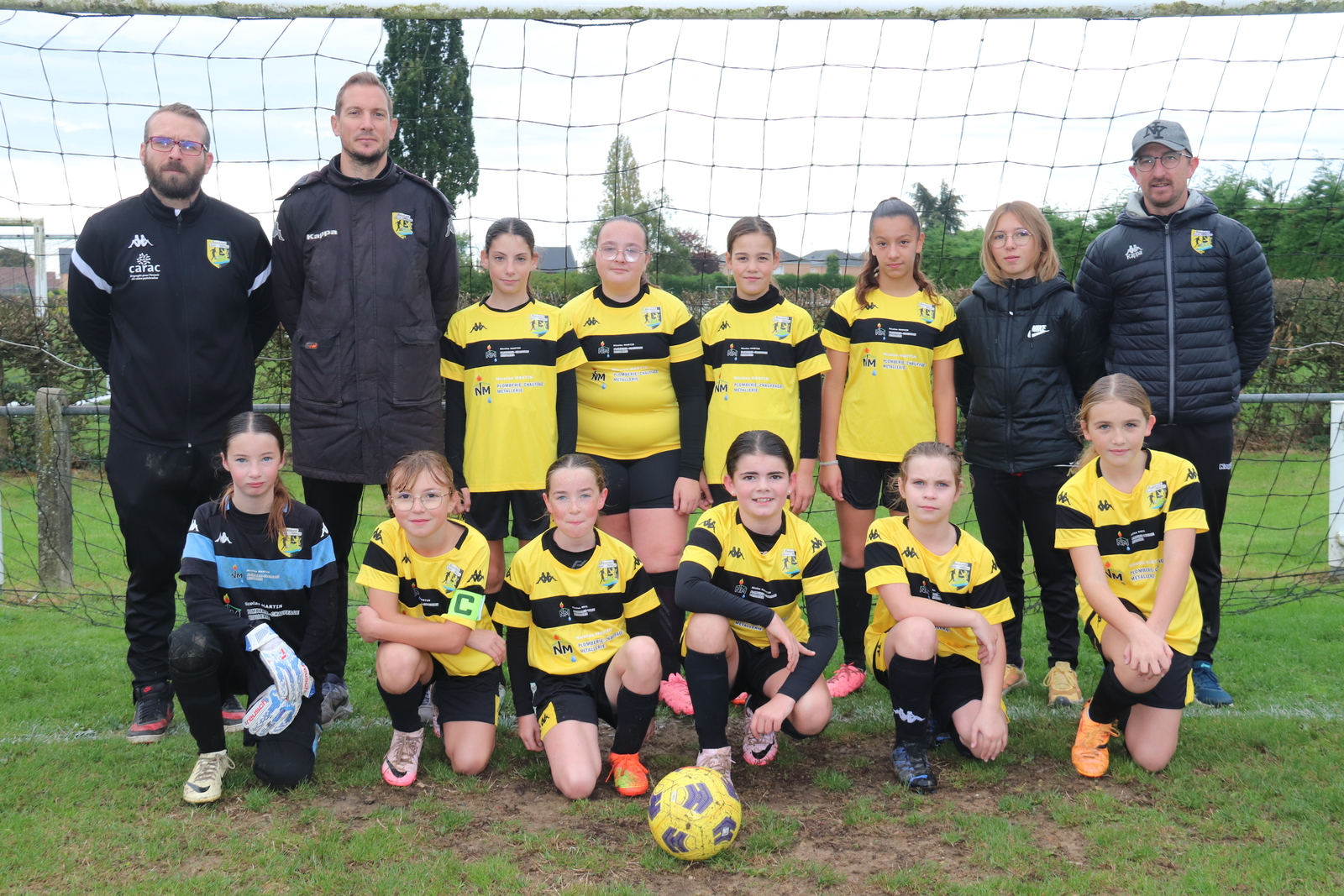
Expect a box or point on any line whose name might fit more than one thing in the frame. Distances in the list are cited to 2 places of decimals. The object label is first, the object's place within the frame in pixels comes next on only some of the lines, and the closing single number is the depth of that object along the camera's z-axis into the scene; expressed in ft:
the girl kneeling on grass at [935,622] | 10.42
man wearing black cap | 12.50
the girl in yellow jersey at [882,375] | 12.67
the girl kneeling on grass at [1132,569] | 10.62
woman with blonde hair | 12.51
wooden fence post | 19.25
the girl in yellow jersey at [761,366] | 12.30
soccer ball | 8.64
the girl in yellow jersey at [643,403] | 12.31
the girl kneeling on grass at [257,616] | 10.25
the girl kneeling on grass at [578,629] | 10.37
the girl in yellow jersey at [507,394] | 12.02
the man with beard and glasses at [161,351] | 11.76
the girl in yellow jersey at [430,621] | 10.57
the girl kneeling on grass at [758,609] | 10.19
